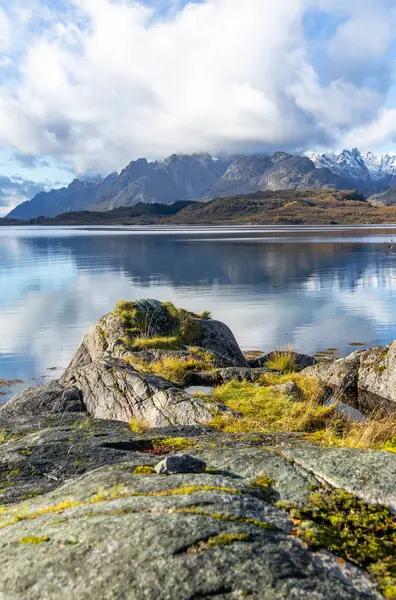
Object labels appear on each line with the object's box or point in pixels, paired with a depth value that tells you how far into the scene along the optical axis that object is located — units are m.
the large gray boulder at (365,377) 17.48
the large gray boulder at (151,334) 21.95
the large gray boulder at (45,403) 16.36
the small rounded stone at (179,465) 6.11
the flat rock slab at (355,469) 5.62
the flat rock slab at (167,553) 3.82
